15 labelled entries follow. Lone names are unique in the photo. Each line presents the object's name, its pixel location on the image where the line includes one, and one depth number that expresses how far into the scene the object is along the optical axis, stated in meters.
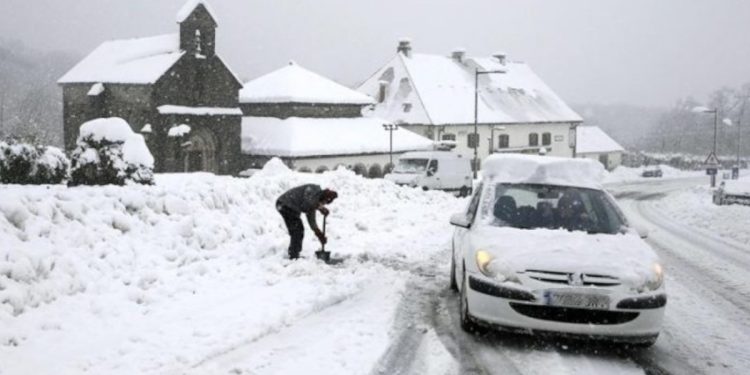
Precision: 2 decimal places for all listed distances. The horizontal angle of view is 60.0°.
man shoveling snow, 10.27
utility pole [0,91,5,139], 75.84
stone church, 38.03
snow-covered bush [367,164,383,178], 42.91
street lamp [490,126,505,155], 57.41
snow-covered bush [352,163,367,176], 41.86
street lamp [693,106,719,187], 40.20
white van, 27.84
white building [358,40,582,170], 56.09
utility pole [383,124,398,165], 40.91
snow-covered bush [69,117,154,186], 12.80
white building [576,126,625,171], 78.38
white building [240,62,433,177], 40.19
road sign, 37.10
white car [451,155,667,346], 6.20
